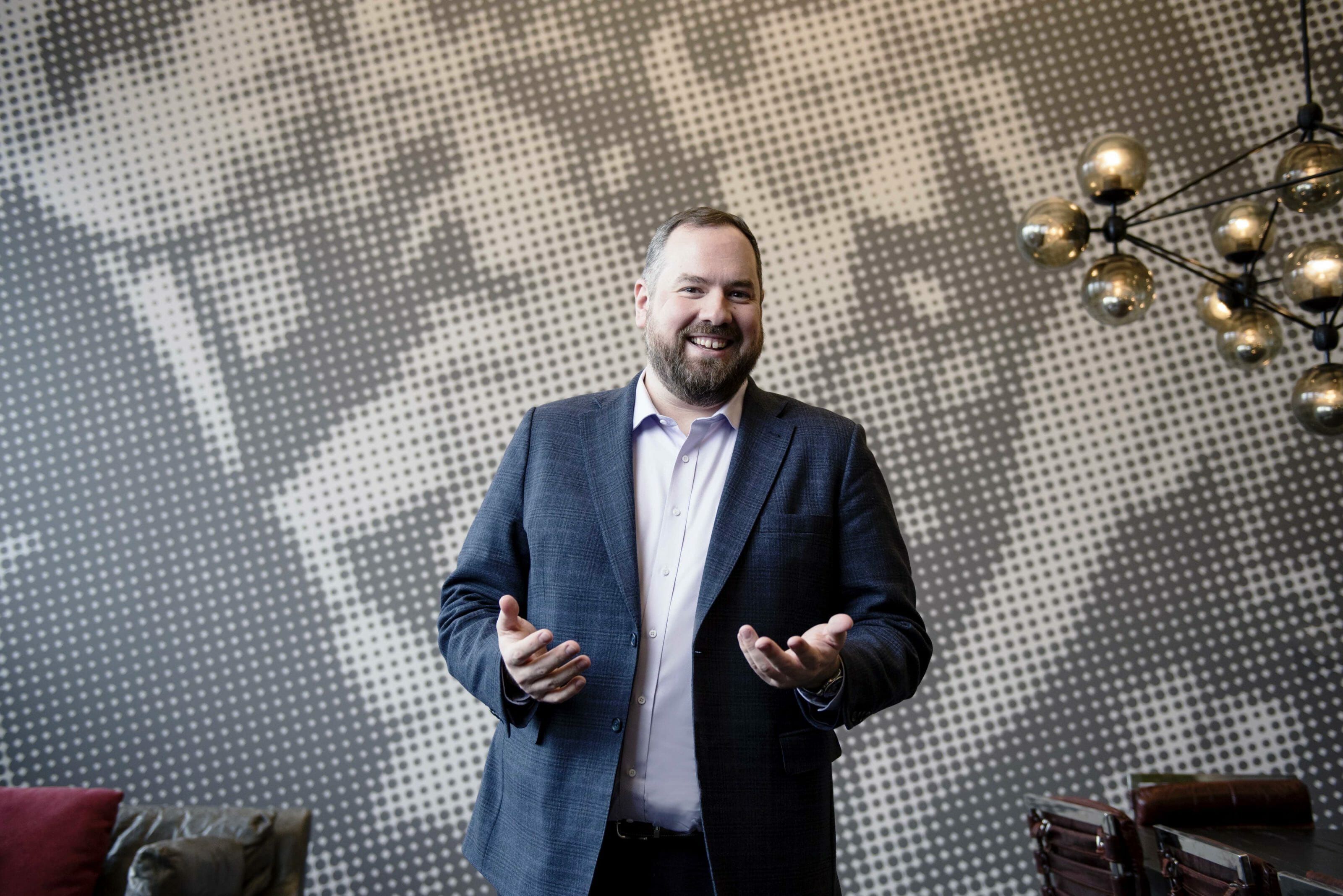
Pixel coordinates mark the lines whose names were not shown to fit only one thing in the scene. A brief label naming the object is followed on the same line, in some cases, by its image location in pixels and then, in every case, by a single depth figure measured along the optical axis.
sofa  3.46
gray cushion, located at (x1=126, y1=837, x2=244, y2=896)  3.33
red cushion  3.57
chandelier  3.26
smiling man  1.85
